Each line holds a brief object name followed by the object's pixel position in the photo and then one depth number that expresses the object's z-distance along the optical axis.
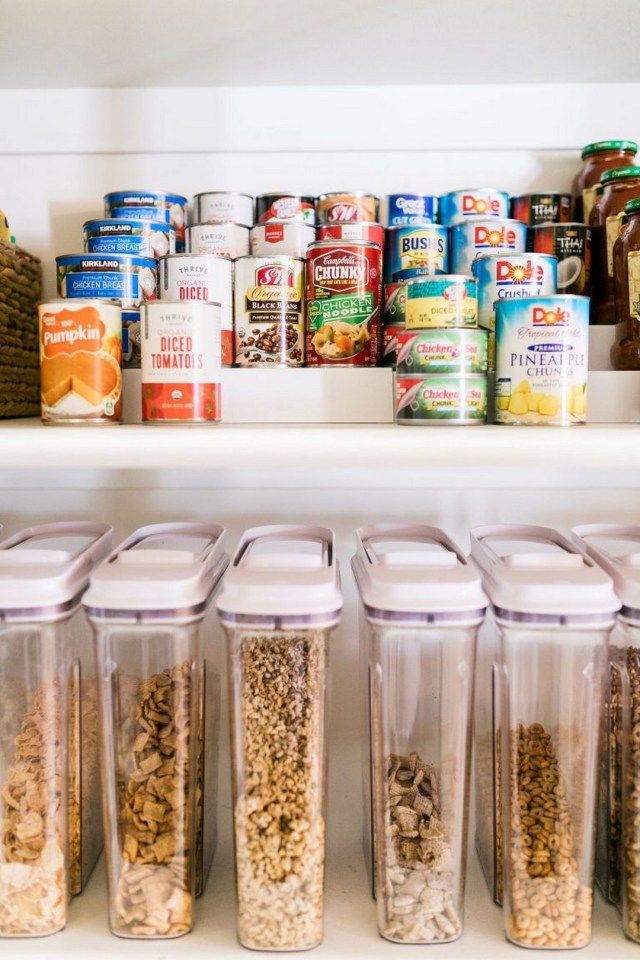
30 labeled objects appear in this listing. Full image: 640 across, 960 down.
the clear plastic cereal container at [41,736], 0.79
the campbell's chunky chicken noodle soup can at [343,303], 0.93
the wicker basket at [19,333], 0.96
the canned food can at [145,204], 1.03
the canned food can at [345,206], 1.03
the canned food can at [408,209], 1.04
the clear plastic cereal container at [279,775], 0.77
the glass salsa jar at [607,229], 0.99
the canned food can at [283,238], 1.00
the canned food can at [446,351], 0.83
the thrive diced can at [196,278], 0.92
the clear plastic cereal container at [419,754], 0.79
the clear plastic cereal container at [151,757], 0.79
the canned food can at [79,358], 0.82
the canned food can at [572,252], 1.02
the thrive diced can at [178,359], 0.83
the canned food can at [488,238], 1.00
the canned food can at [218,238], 1.01
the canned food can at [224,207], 1.03
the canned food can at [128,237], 0.99
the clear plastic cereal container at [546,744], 0.77
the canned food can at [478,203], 1.04
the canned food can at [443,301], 0.85
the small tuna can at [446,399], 0.84
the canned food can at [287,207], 1.04
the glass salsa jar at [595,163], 1.05
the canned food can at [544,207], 1.06
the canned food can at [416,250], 1.00
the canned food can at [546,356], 0.83
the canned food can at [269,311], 0.93
